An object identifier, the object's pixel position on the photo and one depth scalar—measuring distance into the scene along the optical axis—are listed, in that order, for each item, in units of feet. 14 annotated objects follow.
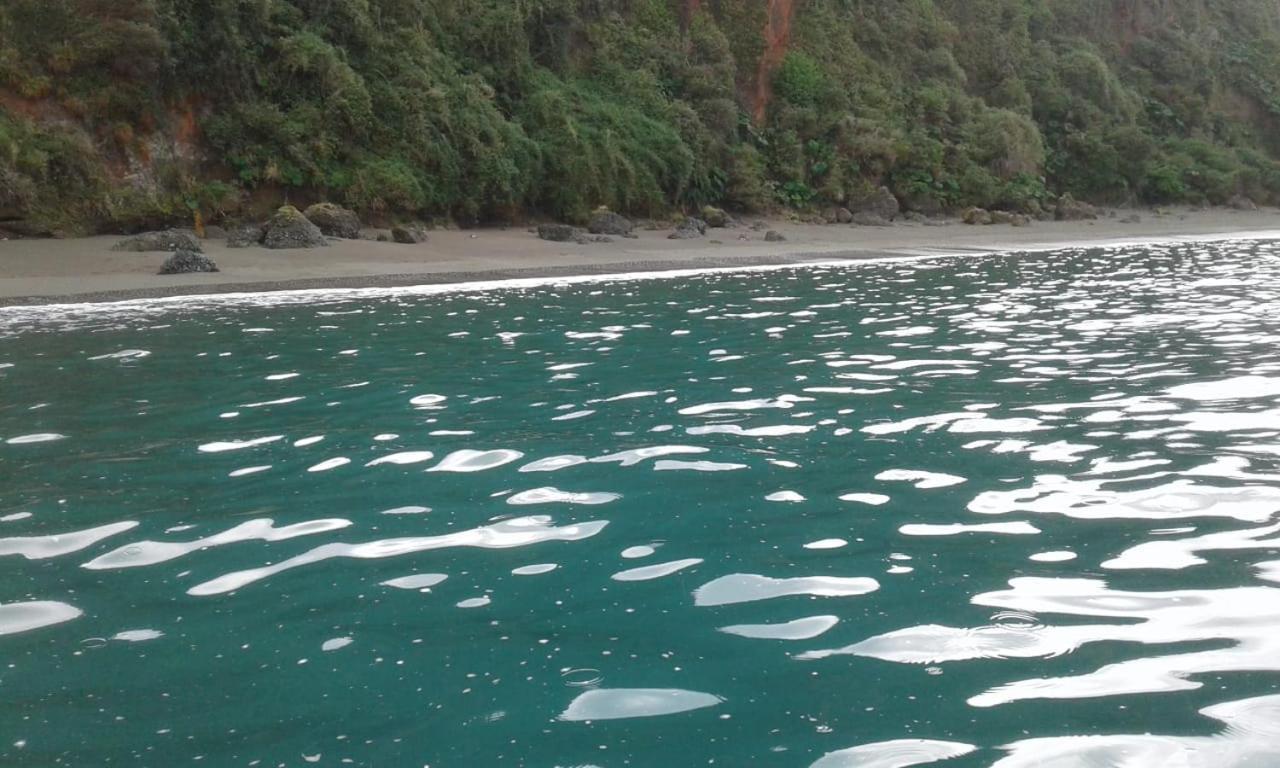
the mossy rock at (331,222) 63.41
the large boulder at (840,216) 93.09
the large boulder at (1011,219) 97.09
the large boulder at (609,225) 75.10
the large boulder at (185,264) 50.03
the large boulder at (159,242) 54.80
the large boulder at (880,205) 95.25
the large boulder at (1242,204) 123.13
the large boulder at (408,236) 64.44
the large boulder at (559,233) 70.90
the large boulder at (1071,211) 104.32
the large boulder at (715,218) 84.07
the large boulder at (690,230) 75.82
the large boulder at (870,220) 92.48
